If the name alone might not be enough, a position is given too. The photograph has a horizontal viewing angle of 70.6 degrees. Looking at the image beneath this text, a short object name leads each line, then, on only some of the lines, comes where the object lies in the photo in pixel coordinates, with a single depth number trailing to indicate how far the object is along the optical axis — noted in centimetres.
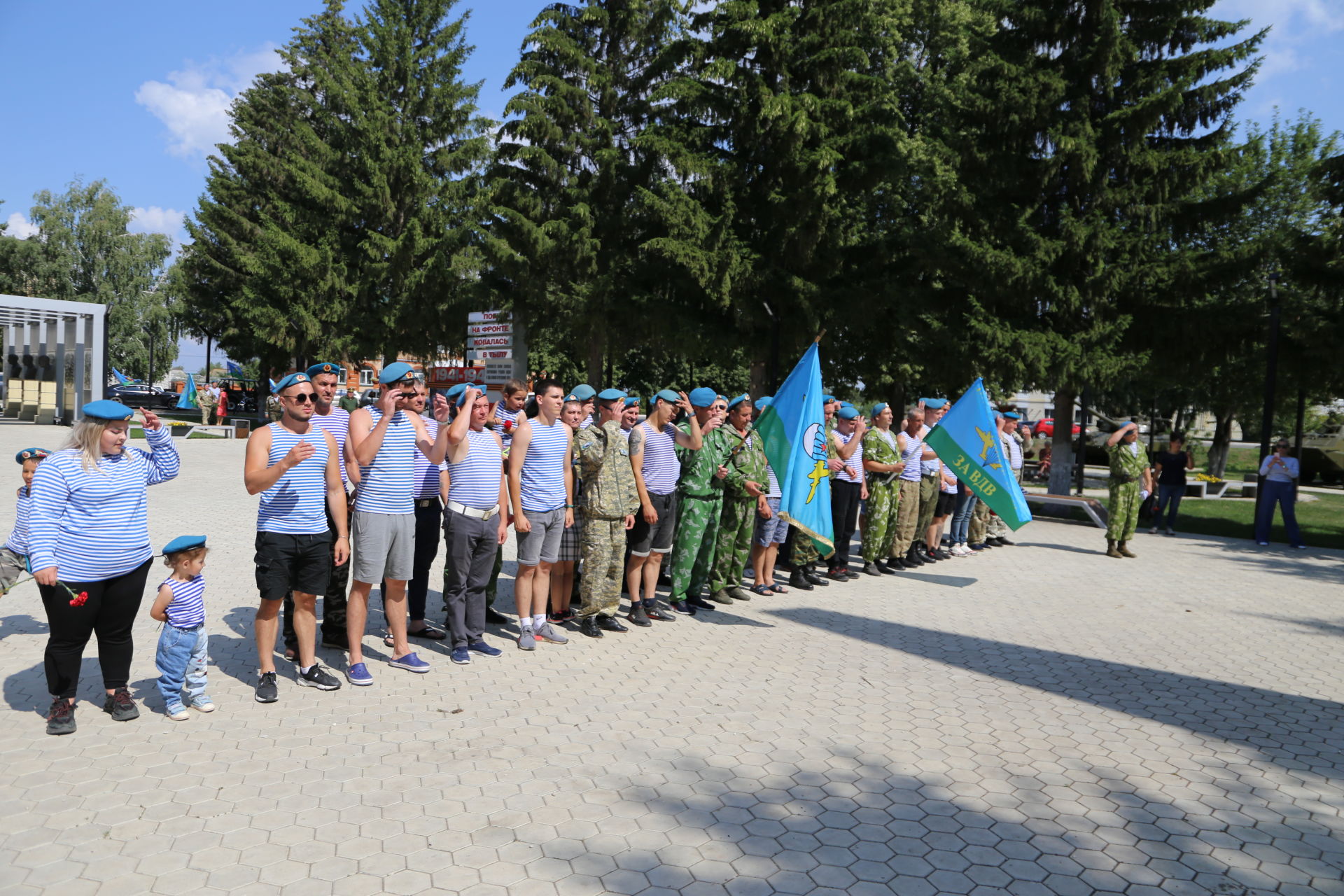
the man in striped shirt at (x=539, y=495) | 693
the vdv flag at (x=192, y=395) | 3325
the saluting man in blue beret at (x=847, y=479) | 984
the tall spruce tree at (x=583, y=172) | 2645
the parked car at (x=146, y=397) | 4944
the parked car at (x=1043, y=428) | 3966
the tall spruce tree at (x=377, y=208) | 3347
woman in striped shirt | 481
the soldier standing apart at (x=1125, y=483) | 1264
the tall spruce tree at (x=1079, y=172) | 1880
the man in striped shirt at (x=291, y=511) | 538
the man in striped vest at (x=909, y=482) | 1096
